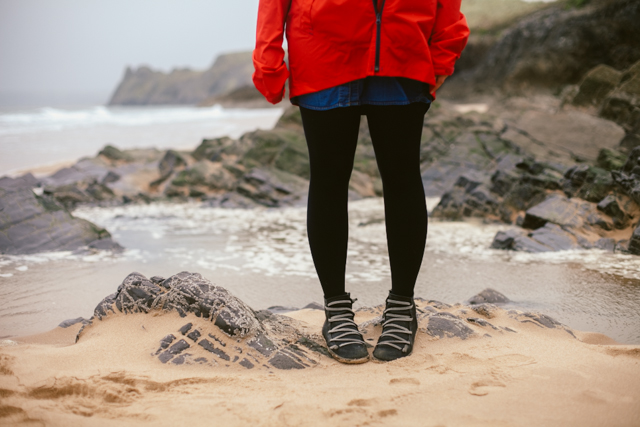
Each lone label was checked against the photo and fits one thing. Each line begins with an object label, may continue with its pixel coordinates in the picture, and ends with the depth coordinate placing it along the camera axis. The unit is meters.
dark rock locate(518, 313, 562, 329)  1.94
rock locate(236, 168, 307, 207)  6.05
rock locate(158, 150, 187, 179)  7.52
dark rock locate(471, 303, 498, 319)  2.07
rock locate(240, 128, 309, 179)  6.92
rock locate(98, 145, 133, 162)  8.54
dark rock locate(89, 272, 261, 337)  1.67
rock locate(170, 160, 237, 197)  6.62
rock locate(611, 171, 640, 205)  3.62
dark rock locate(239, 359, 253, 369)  1.54
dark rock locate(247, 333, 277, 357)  1.62
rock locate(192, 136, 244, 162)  7.46
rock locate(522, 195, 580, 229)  3.75
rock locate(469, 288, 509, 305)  2.50
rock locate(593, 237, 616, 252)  3.36
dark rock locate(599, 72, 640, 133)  6.14
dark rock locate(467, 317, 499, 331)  1.86
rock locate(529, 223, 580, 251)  3.47
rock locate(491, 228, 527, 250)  3.60
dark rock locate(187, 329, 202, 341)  1.62
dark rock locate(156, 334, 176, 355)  1.58
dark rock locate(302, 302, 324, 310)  2.43
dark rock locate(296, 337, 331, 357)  1.72
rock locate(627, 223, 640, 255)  3.13
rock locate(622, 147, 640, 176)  3.77
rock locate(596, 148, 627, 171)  4.74
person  1.61
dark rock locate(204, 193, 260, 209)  5.82
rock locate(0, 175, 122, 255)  3.55
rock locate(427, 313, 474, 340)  1.78
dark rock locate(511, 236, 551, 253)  3.48
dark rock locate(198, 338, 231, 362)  1.57
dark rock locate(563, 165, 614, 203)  3.95
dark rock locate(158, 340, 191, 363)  1.53
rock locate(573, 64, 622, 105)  7.48
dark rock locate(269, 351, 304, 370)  1.57
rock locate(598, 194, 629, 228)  3.64
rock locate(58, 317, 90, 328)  2.13
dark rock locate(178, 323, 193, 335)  1.64
